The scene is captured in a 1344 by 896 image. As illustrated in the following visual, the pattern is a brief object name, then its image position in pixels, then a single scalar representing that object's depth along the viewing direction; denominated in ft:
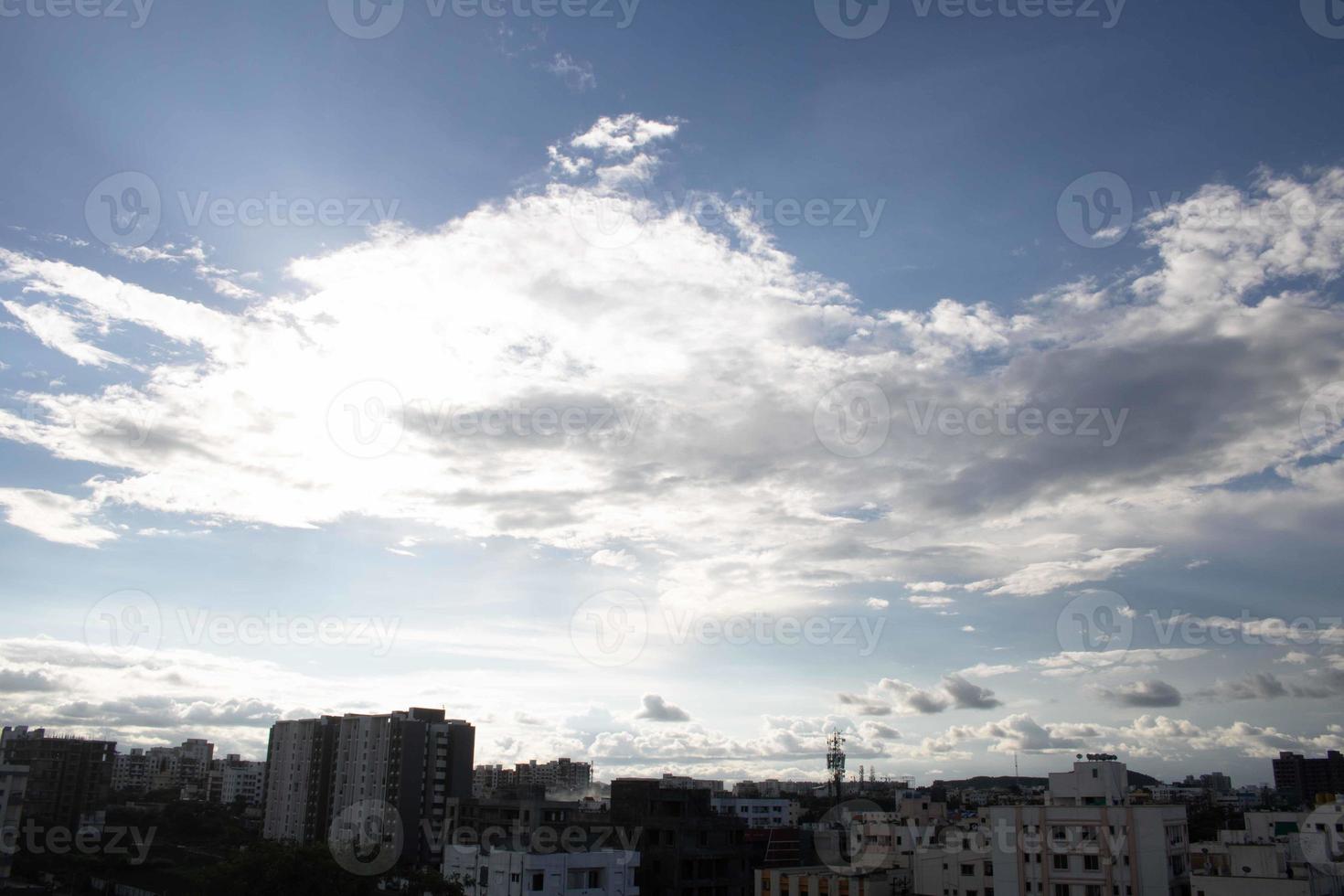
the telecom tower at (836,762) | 416.87
